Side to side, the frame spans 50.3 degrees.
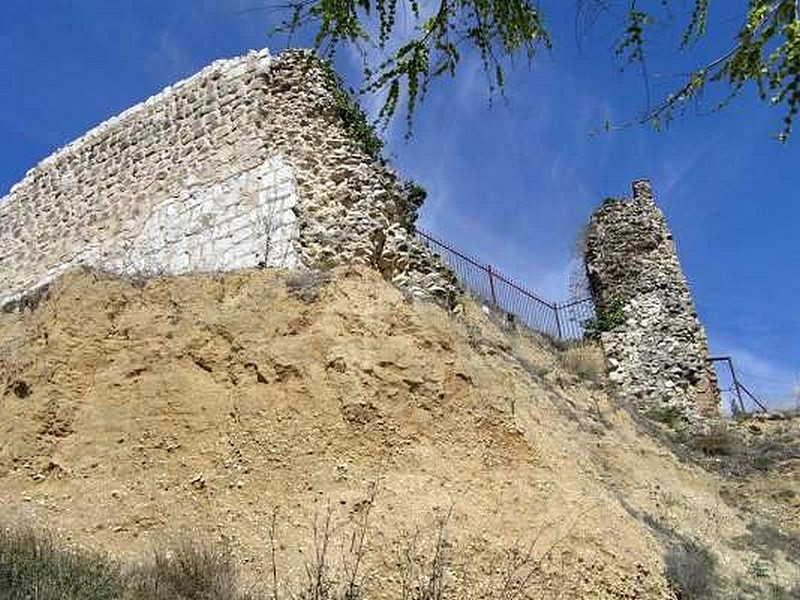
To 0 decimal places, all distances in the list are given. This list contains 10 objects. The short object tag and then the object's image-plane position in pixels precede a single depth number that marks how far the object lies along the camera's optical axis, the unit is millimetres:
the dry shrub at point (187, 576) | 5500
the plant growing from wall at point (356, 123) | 10656
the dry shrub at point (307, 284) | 8164
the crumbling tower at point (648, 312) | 17156
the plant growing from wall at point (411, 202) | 10250
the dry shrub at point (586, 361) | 15383
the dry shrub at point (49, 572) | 5012
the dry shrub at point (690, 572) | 7156
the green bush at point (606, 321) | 18766
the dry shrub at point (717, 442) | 13969
